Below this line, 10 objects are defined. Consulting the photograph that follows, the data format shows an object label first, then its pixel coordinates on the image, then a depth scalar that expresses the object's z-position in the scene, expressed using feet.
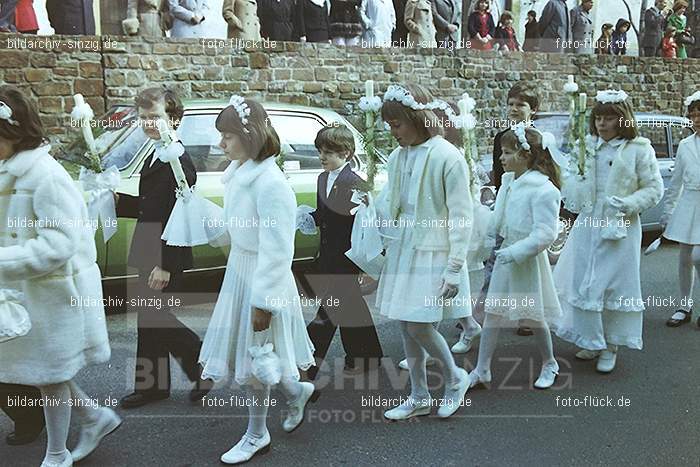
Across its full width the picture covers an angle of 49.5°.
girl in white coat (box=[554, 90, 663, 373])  16.16
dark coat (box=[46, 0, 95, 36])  31.12
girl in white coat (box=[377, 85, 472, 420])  12.65
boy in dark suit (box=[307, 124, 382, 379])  14.93
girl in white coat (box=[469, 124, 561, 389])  14.64
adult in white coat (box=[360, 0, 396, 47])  38.81
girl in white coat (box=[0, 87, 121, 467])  10.27
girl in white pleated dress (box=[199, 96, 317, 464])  11.28
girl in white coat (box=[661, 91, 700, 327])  19.85
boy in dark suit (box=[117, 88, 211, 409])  13.47
